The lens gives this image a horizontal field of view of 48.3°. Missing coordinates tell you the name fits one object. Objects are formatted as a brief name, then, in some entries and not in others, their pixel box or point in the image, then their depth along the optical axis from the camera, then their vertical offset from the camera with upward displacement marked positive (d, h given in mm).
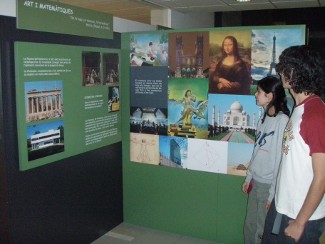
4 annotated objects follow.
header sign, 2539 +444
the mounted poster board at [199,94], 3055 -163
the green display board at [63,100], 2590 -193
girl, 2617 -508
